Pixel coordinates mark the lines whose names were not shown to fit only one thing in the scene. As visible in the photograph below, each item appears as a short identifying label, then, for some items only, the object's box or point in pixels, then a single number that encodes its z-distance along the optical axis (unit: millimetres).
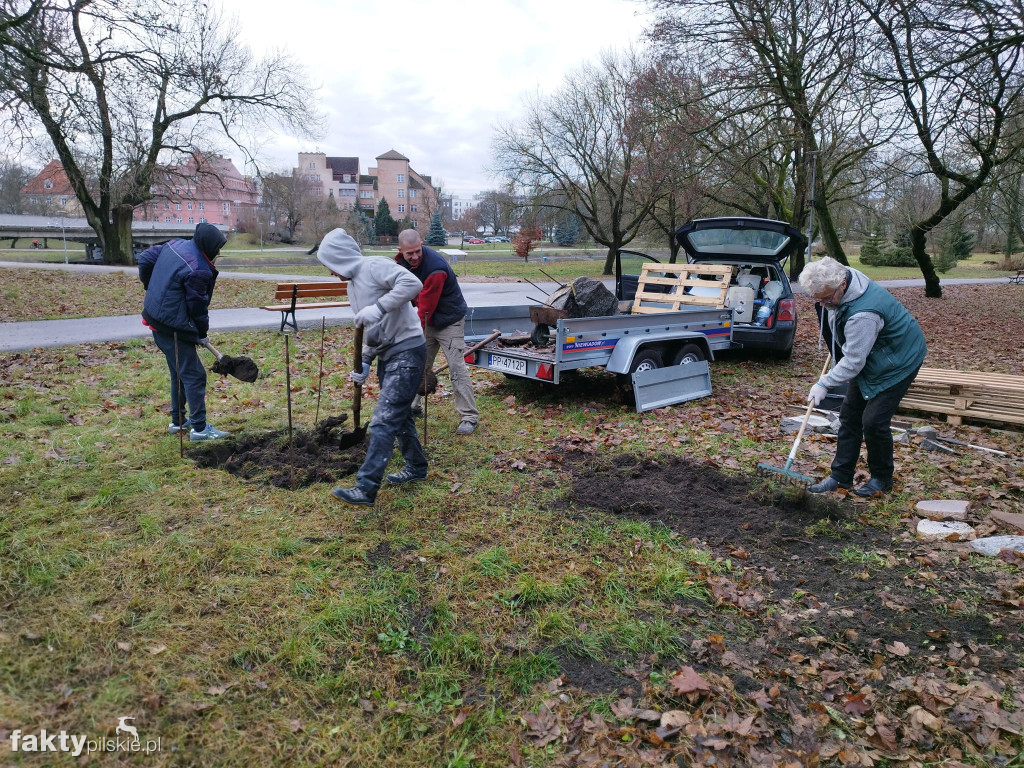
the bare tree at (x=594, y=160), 26938
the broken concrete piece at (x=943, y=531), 4252
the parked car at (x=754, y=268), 9484
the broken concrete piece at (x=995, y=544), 4043
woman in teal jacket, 4512
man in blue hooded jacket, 5438
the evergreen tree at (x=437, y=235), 66019
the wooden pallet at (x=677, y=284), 8875
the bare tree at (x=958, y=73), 9945
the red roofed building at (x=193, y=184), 25266
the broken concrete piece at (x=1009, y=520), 4312
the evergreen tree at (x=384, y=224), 69375
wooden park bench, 11438
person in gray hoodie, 4445
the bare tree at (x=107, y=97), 12180
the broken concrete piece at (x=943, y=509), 4520
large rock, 7613
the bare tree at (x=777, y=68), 12932
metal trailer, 6859
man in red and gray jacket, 6094
